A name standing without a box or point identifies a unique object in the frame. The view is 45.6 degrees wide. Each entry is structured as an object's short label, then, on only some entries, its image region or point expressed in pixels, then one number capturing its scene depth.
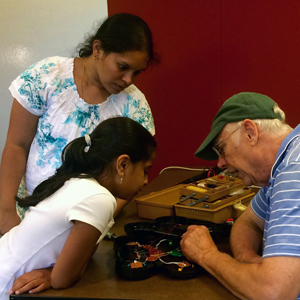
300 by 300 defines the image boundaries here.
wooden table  0.94
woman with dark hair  1.47
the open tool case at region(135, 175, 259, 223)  1.43
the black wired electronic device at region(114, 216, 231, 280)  1.03
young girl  1.04
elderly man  0.85
